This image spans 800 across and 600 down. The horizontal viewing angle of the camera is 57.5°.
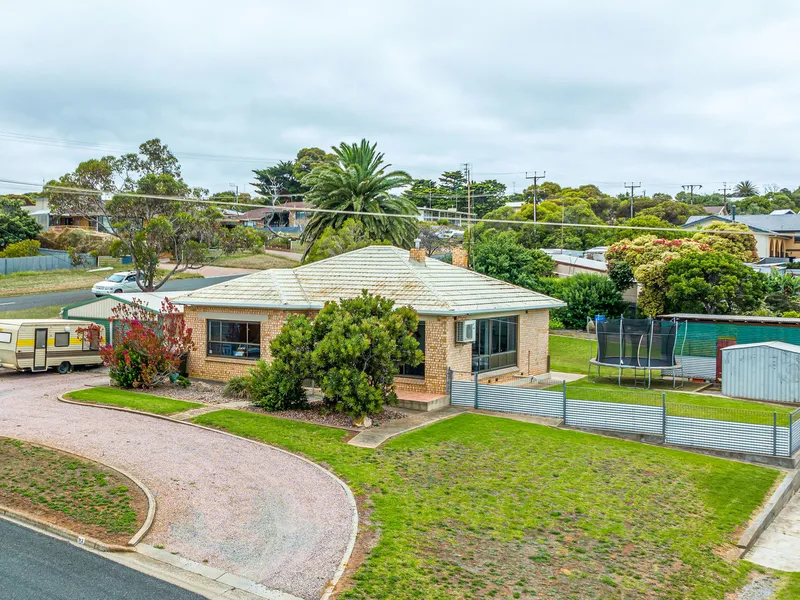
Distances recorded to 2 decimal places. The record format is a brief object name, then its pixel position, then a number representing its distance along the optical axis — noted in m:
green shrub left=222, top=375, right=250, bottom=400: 24.28
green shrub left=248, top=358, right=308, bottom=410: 21.97
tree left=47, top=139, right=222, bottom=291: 46.94
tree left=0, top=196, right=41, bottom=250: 67.44
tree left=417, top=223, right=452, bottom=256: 71.38
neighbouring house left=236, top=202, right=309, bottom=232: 101.19
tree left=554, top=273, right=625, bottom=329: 46.25
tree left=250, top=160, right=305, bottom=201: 111.25
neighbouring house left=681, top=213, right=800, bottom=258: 79.77
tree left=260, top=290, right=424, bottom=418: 20.38
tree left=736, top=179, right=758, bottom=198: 158.38
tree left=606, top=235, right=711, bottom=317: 43.56
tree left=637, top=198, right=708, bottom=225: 111.81
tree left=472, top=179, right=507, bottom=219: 118.19
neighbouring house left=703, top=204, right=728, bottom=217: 117.25
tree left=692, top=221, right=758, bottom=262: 58.69
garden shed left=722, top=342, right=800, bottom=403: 25.56
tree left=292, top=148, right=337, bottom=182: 107.12
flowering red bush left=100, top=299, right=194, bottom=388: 25.06
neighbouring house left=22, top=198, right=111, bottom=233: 79.71
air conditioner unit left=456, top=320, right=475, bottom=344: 24.67
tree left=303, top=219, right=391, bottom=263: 39.59
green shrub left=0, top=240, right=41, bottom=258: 63.50
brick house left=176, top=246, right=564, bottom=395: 24.78
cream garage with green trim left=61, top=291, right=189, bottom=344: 32.53
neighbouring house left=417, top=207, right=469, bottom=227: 109.46
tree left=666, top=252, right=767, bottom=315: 40.44
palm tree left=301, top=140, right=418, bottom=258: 44.66
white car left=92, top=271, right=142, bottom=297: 48.28
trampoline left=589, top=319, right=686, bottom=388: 28.49
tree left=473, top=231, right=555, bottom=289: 49.06
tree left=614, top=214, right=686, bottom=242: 71.12
